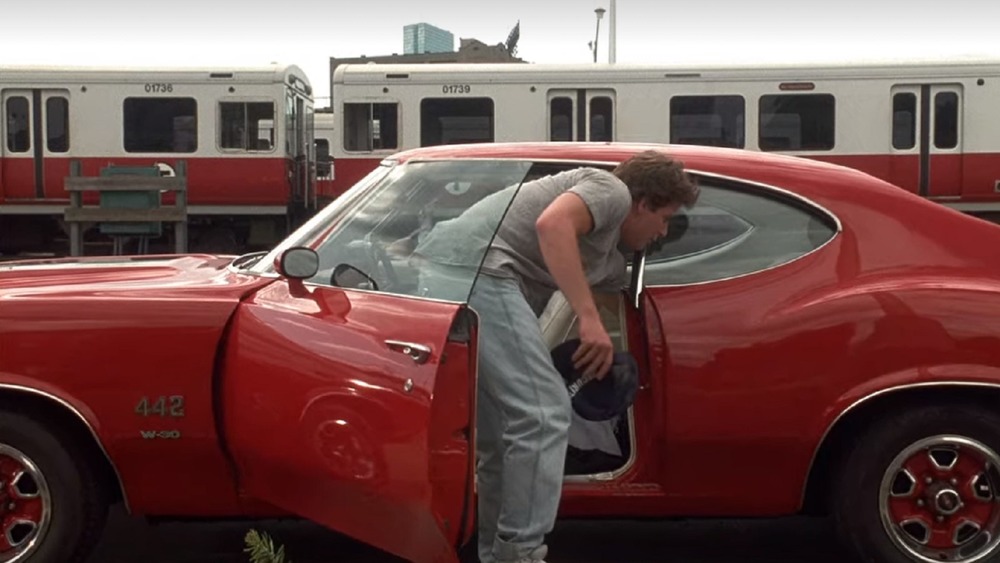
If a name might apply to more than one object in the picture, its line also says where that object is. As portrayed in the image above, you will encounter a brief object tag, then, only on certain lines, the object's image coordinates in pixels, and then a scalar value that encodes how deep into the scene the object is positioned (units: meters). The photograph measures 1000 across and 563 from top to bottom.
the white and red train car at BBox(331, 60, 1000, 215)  15.73
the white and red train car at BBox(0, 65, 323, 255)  16.41
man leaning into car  3.62
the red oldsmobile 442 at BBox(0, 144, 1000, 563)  3.53
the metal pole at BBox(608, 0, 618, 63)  31.16
